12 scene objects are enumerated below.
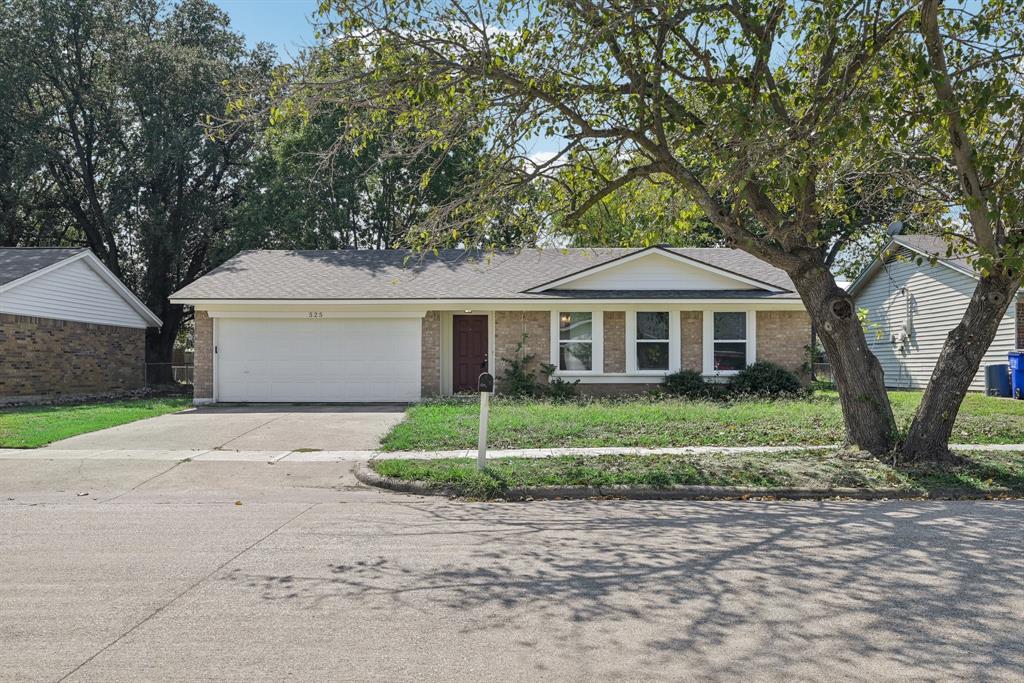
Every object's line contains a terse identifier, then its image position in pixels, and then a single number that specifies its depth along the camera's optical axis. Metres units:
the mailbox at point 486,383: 9.62
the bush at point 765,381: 19.67
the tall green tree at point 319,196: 29.98
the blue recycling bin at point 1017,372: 20.22
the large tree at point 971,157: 8.77
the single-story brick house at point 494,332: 20.22
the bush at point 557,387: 19.67
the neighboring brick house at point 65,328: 21.27
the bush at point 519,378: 19.70
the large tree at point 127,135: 29.03
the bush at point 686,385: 19.52
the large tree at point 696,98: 9.28
